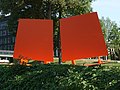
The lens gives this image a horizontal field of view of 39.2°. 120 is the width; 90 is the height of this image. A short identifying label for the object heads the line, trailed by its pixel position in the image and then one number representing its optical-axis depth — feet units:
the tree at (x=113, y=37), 132.07
